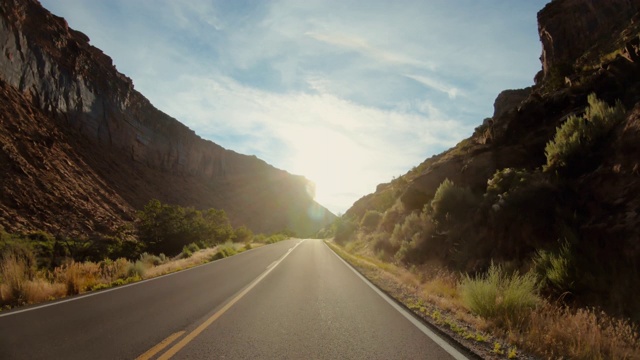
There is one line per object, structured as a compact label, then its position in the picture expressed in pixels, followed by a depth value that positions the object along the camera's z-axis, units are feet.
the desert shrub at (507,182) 37.47
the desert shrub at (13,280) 27.96
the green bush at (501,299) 20.62
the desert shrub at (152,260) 65.72
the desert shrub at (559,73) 64.34
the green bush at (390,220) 86.68
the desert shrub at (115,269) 42.20
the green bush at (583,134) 34.35
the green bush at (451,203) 49.85
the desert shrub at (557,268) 24.67
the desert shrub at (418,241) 49.63
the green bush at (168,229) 123.95
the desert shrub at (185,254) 85.74
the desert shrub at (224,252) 77.39
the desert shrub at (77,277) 32.89
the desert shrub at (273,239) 179.52
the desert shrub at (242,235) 179.56
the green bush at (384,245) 72.13
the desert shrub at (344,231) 168.25
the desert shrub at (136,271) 44.83
